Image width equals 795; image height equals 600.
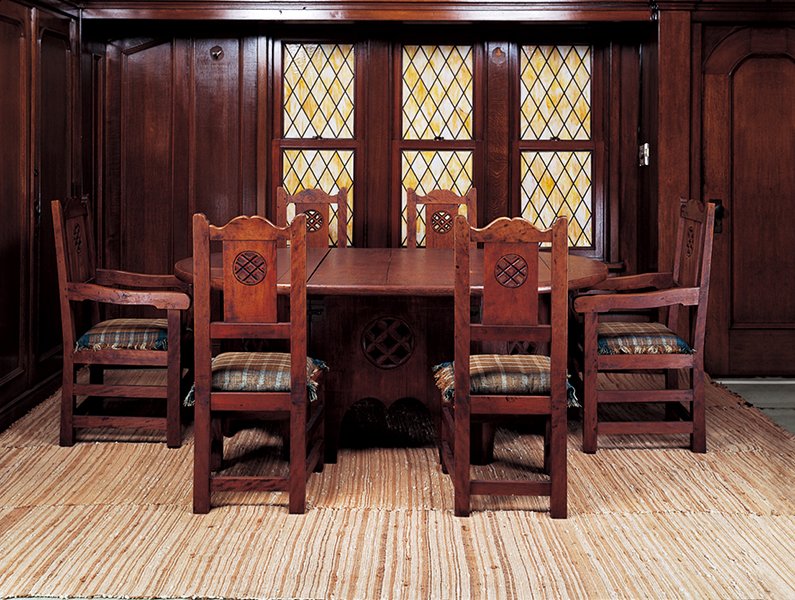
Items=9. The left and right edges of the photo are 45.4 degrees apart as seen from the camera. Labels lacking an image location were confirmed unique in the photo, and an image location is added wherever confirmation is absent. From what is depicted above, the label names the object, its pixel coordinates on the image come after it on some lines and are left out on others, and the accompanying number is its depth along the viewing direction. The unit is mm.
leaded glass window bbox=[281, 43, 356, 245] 5570
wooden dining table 3712
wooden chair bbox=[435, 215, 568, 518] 2959
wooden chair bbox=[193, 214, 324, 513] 3008
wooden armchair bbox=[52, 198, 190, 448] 3836
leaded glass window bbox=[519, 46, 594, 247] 5598
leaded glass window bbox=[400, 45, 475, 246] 5582
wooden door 5227
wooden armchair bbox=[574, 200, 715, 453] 3756
